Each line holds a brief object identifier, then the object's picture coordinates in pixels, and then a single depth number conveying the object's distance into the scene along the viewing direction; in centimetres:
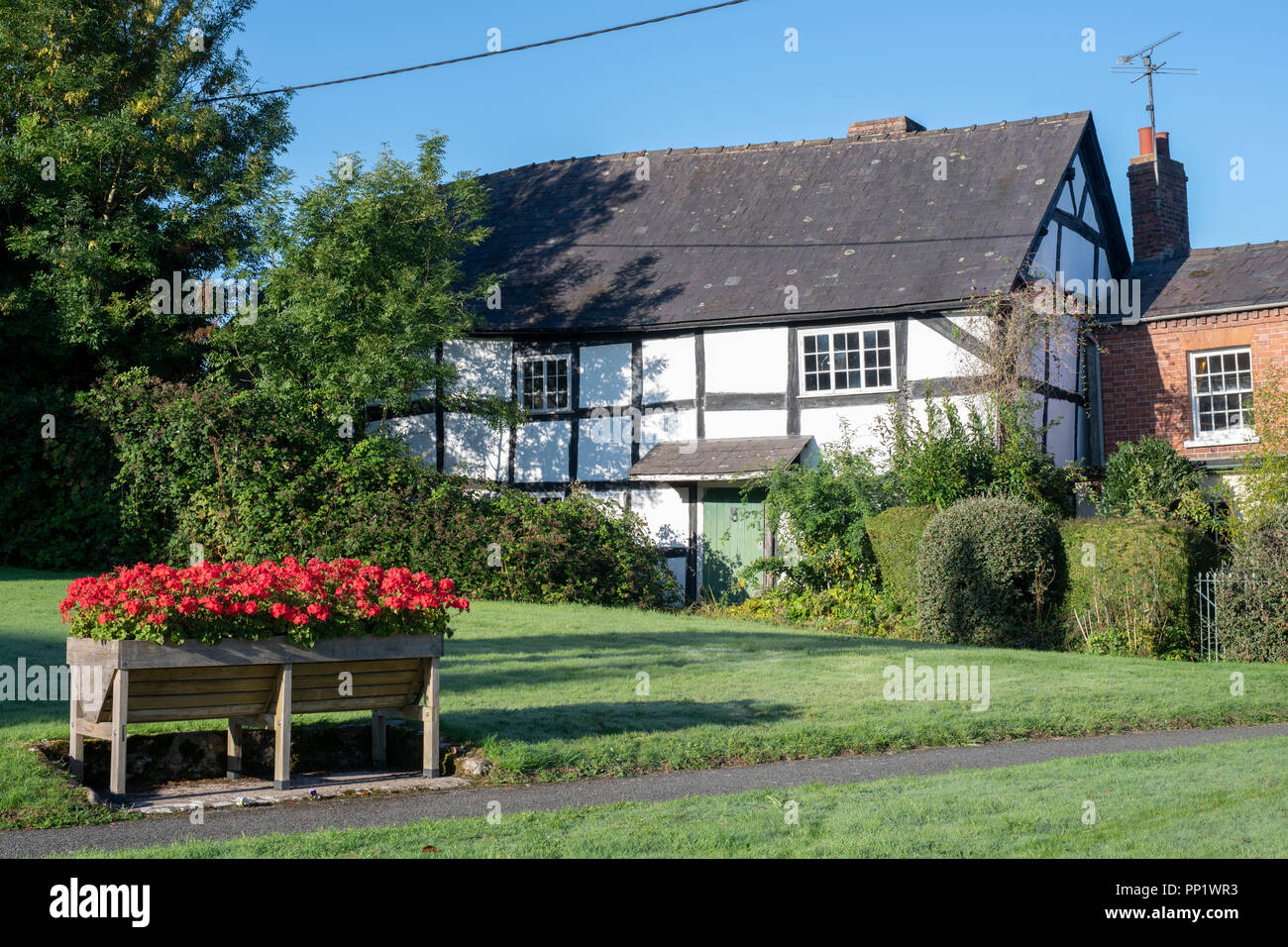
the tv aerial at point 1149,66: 2697
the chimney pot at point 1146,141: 2572
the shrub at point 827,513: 1936
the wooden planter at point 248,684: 802
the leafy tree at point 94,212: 1986
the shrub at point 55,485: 1972
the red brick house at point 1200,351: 2198
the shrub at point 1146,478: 1983
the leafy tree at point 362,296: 2059
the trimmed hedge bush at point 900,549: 1817
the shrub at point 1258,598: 1582
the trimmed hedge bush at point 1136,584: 1623
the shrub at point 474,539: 1922
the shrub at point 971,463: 1886
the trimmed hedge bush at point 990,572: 1694
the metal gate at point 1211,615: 1619
